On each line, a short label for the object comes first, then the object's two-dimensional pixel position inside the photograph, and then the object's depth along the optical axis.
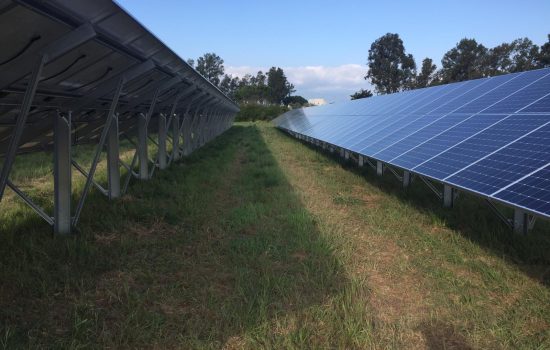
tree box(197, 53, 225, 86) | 129.75
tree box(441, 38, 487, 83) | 71.44
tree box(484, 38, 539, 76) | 60.28
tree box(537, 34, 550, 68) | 55.16
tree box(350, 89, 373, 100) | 73.94
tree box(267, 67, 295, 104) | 126.31
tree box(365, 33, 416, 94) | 83.19
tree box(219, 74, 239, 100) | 131.00
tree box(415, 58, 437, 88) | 76.94
